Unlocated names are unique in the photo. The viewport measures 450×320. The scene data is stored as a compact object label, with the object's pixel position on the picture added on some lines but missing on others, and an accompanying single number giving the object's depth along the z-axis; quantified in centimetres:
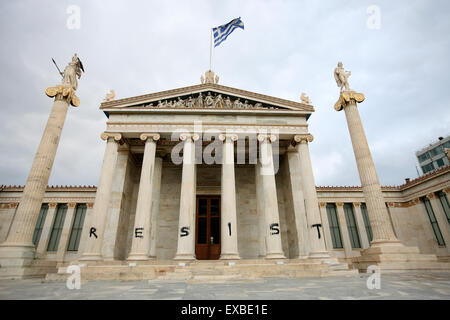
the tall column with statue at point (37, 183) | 1258
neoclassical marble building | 1388
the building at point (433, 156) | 5312
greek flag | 2019
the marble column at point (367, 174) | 1462
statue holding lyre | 1870
